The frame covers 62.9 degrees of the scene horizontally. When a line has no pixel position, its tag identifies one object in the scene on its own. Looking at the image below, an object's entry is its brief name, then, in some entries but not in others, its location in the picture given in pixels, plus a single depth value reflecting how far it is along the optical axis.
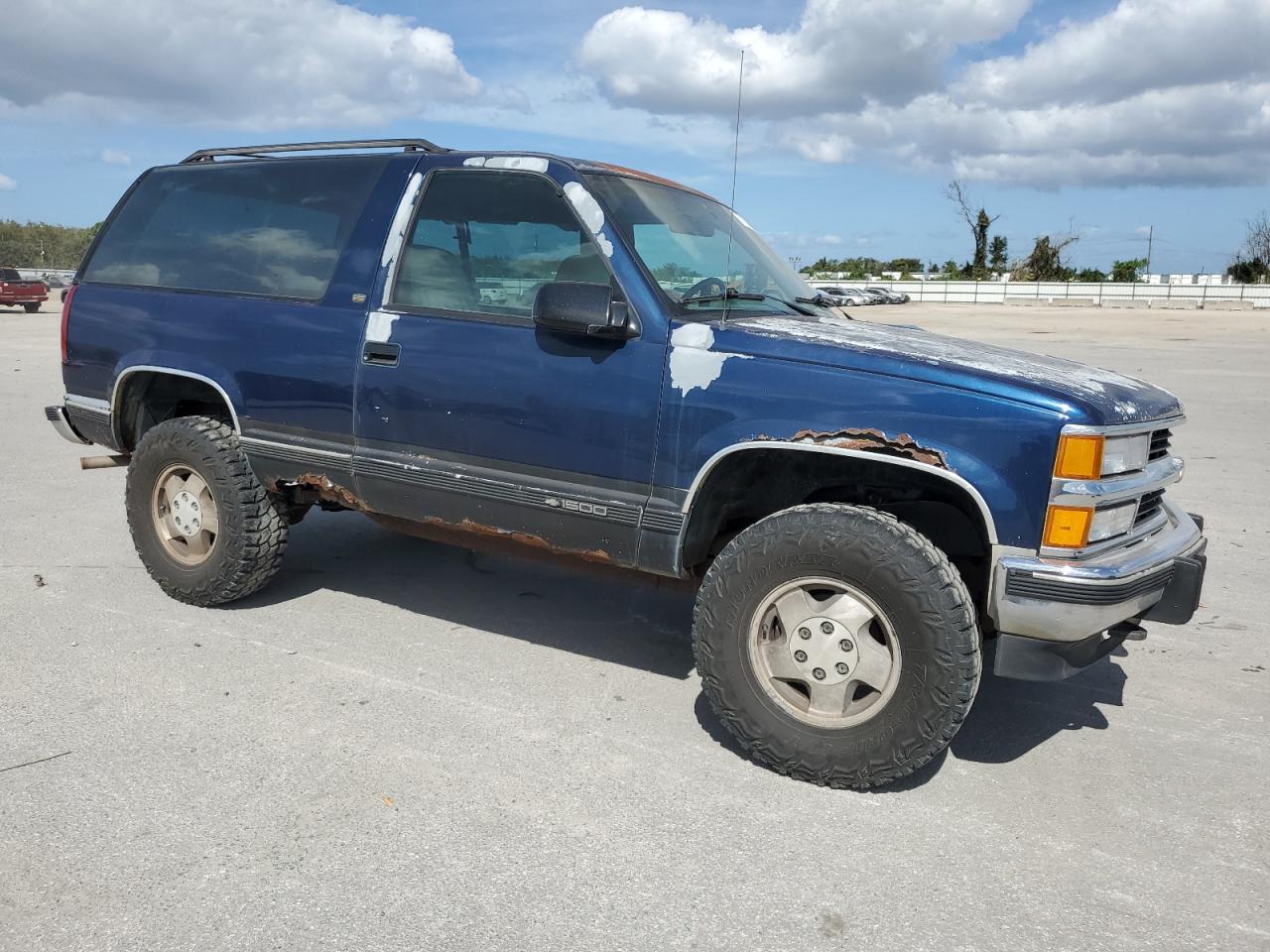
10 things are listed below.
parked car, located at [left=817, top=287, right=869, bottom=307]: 45.53
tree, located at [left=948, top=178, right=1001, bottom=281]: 68.88
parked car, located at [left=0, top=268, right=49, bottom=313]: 32.94
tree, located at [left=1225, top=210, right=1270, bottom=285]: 63.66
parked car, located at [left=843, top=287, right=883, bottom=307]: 45.30
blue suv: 3.15
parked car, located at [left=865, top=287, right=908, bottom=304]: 55.72
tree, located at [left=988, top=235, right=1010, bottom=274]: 70.43
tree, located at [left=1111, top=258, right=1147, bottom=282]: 70.44
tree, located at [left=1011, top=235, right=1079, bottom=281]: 70.19
